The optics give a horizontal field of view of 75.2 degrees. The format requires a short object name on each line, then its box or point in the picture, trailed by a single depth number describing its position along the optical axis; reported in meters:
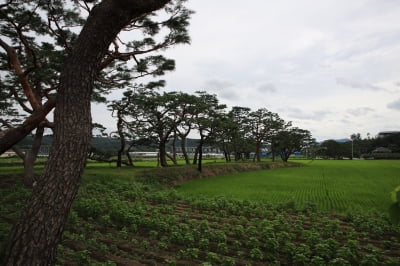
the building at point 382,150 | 76.91
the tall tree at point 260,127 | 44.31
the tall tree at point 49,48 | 7.60
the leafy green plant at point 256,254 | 4.89
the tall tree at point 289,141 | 49.16
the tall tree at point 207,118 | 23.78
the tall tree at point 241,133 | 40.48
